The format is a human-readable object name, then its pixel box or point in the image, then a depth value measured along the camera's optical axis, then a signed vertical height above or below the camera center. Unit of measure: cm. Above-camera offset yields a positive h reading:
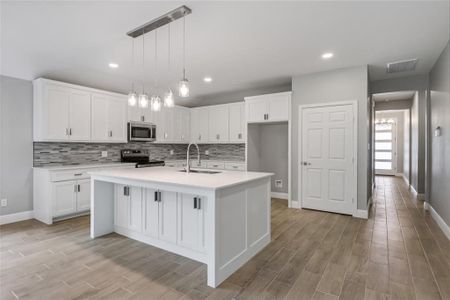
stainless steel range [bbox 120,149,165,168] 509 -25
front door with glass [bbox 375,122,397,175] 941 -6
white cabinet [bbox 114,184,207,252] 244 -80
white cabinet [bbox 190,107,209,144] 613 +62
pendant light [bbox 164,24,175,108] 263 +56
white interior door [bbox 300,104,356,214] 403 -20
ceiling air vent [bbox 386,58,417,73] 374 +140
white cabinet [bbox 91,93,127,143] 445 +59
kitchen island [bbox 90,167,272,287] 206 -73
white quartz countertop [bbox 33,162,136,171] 374 -34
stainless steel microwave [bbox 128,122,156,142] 504 +36
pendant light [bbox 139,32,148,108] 274 +57
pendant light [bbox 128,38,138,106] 275 +60
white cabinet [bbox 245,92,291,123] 466 +85
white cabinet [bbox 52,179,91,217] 374 -84
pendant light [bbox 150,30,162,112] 272 +54
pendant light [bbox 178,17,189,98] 243 +64
